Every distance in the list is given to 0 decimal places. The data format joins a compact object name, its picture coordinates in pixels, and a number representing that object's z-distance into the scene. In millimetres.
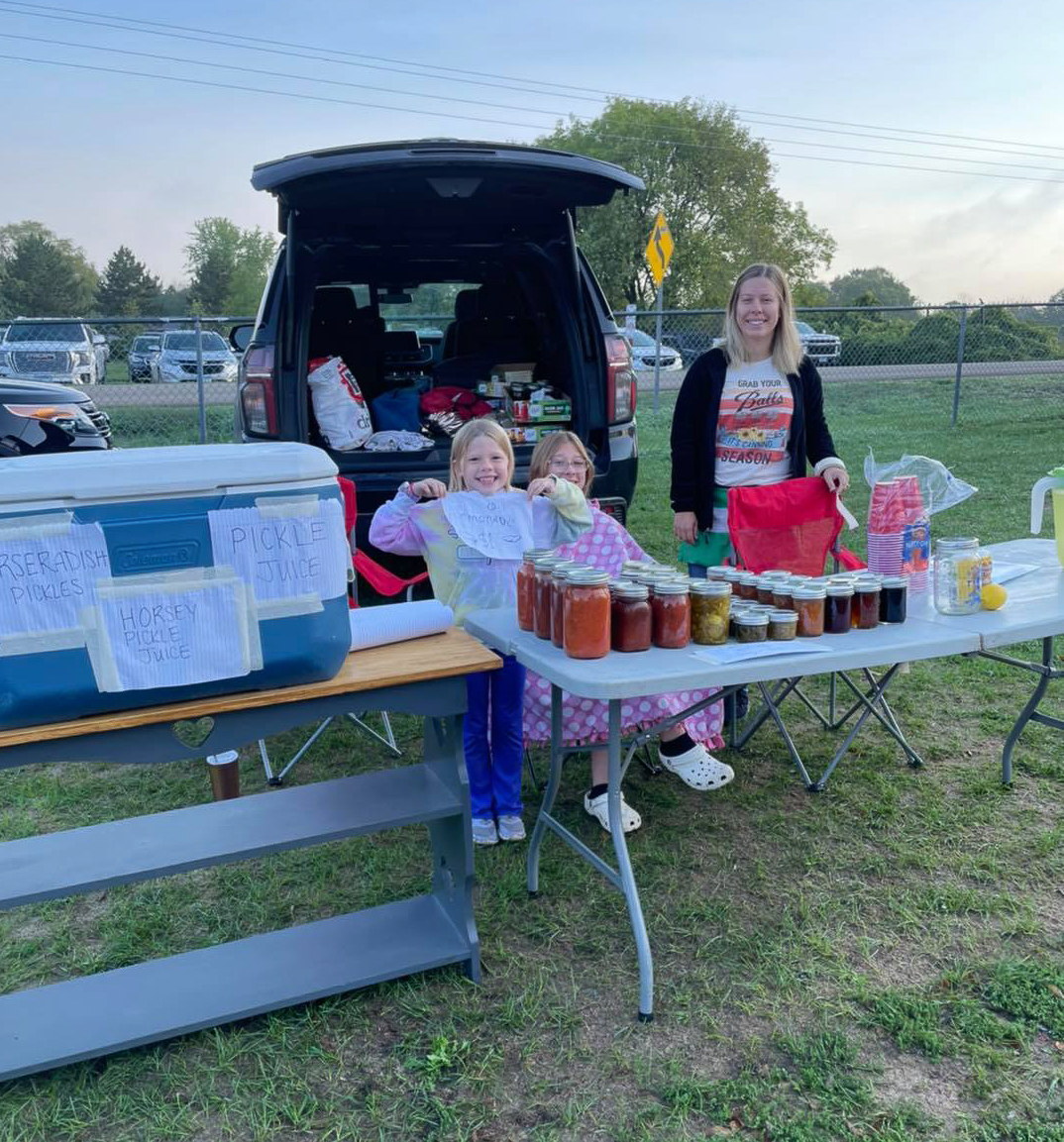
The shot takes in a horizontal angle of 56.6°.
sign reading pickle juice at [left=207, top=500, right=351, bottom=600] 1750
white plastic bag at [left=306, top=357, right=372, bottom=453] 4398
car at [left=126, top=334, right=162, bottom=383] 10102
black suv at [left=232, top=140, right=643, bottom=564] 3523
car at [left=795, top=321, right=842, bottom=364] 12609
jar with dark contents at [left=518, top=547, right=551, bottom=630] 2283
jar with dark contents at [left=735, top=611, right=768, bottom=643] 2172
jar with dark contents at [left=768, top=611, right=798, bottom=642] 2186
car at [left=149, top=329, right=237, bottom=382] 10667
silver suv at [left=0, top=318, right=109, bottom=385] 10625
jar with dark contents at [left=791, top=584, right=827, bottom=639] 2213
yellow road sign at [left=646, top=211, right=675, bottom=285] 12508
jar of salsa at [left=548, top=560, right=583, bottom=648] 2105
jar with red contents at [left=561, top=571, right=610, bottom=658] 2039
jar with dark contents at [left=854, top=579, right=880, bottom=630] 2291
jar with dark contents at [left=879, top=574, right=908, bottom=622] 2348
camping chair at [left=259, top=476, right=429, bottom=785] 3217
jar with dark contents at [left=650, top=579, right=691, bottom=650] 2125
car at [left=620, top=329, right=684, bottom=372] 14448
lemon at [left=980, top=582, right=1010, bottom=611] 2469
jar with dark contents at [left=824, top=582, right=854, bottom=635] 2238
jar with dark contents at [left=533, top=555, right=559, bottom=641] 2193
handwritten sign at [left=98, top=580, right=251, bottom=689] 1706
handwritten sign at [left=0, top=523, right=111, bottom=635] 1630
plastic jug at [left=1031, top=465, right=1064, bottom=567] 2816
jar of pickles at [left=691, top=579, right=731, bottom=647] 2164
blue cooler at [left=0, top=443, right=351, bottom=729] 1649
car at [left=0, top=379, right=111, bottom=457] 6566
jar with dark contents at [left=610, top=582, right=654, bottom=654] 2094
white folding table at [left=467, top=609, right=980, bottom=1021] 1968
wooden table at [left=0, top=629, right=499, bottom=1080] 1851
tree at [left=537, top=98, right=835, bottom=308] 41469
